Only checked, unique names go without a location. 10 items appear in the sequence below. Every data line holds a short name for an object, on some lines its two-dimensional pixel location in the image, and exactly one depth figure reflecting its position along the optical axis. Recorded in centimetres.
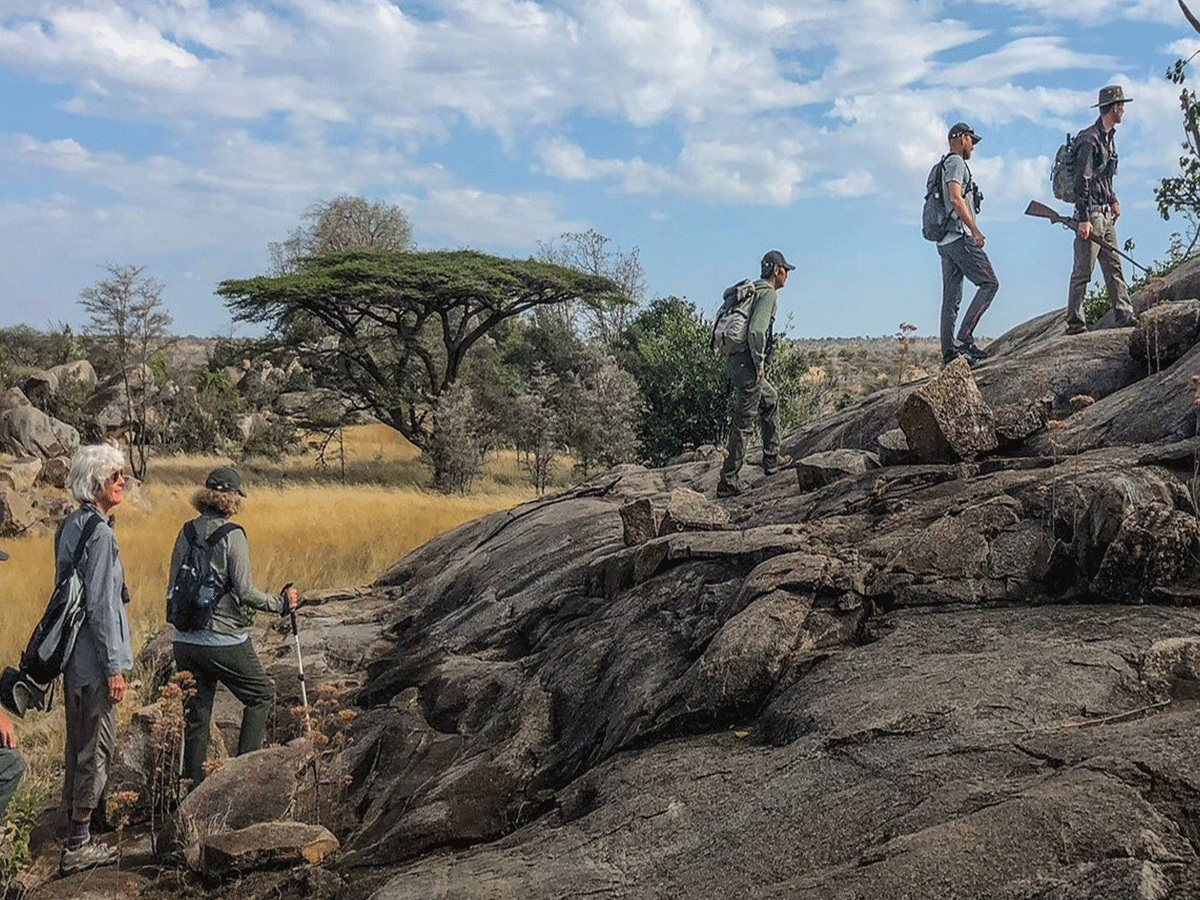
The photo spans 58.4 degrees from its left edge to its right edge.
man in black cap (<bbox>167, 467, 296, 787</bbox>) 630
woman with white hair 554
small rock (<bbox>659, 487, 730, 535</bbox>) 765
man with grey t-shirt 936
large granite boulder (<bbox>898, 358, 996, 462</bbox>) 723
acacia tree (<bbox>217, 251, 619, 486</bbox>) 2592
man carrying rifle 955
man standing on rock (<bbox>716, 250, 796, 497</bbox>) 871
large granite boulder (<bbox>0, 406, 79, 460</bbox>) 2400
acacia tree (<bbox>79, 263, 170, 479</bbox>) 2633
